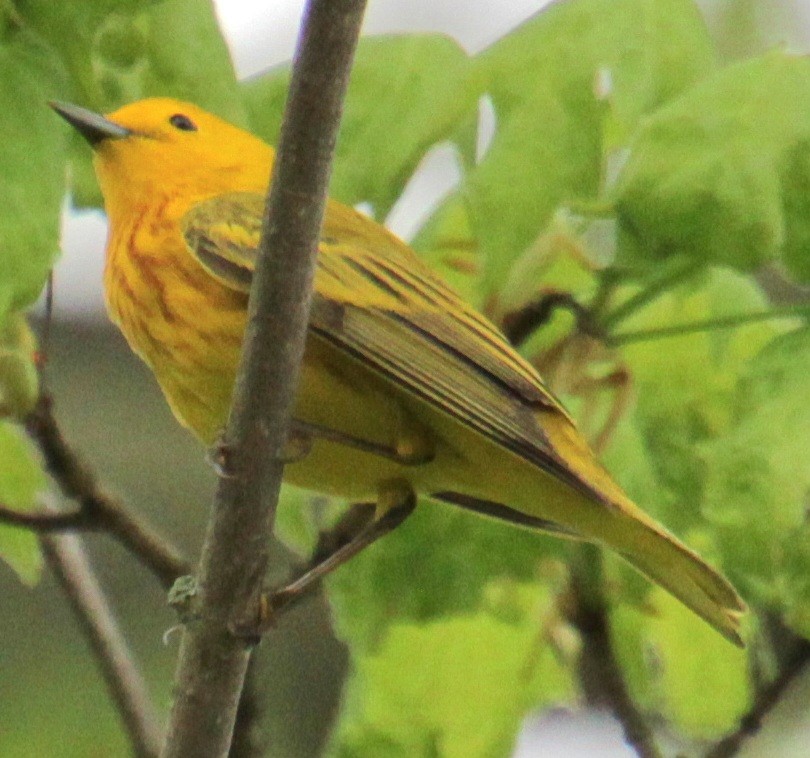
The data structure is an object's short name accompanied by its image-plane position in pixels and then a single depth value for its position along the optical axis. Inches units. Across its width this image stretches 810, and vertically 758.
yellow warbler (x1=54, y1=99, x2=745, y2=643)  183.9
